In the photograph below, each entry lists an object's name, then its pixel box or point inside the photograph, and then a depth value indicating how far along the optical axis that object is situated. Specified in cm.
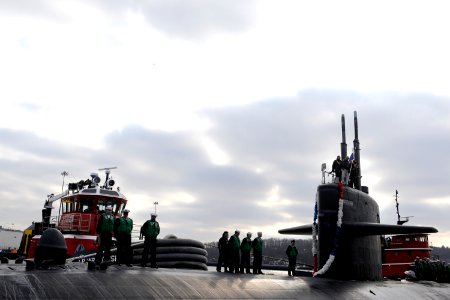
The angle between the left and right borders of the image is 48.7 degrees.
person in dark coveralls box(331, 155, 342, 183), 1405
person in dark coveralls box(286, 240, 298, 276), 1469
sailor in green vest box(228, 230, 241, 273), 1287
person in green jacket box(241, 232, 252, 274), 1347
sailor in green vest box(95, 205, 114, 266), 1024
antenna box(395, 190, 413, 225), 3075
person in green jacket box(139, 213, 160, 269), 1104
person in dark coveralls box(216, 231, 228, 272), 1288
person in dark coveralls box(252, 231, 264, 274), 1384
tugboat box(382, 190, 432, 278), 2844
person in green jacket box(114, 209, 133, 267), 1073
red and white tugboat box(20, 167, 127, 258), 2312
